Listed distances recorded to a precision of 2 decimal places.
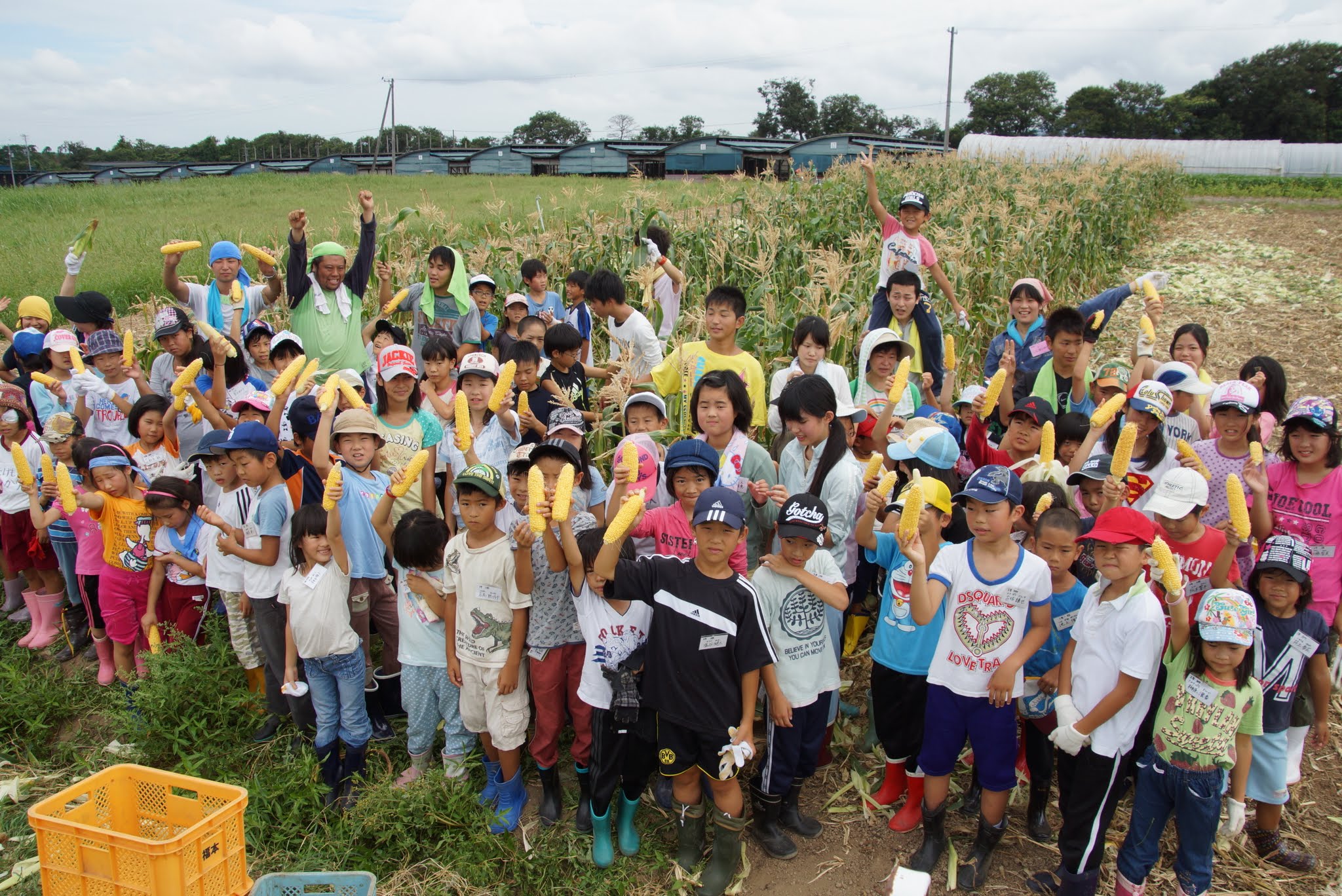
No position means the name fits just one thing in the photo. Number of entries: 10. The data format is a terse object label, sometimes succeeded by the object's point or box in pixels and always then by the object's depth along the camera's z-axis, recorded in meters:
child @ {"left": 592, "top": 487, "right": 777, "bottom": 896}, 3.36
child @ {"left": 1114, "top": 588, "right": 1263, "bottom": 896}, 2.97
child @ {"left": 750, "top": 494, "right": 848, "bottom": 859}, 3.45
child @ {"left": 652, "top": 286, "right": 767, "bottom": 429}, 4.72
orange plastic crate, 2.55
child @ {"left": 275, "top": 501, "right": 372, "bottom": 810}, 4.00
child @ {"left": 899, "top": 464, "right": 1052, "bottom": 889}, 3.29
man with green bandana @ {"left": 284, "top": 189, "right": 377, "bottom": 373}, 5.77
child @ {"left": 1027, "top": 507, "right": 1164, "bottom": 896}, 3.06
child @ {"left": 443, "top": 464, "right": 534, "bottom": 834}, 3.71
